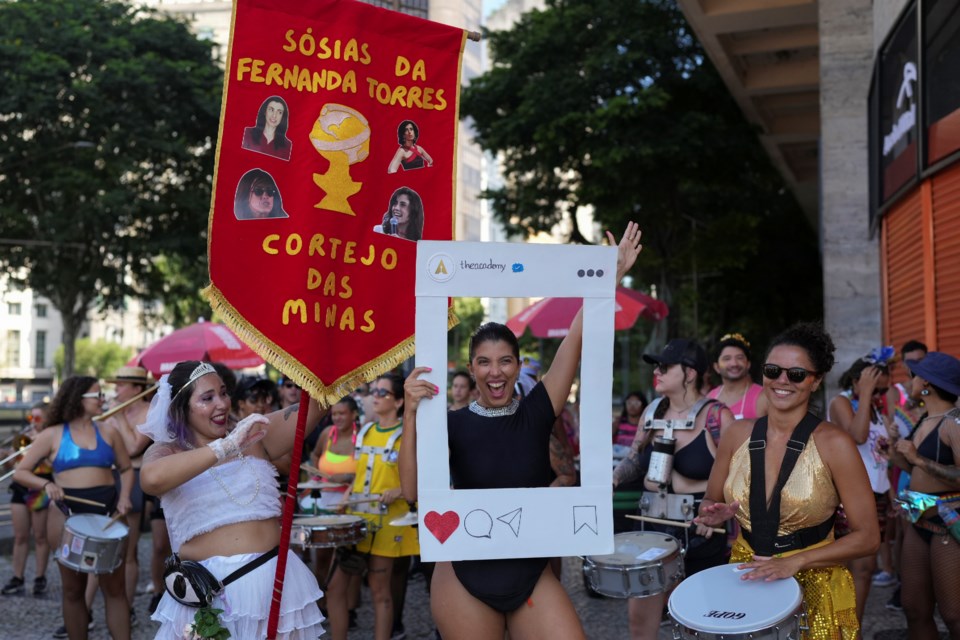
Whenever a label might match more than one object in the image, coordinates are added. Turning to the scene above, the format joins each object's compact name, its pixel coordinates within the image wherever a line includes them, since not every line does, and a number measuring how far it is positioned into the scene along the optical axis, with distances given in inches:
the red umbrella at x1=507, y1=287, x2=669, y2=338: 494.3
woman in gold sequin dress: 149.6
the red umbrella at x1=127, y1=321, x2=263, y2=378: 500.7
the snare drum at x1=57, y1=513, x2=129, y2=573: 255.0
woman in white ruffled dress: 162.6
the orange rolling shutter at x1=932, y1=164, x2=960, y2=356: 375.2
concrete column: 530.9
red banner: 171.3
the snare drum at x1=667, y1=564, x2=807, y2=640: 136.9
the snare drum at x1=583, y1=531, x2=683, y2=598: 186.7
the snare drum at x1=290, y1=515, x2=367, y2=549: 255.9
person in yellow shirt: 283.9
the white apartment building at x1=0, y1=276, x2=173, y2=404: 3193.9
